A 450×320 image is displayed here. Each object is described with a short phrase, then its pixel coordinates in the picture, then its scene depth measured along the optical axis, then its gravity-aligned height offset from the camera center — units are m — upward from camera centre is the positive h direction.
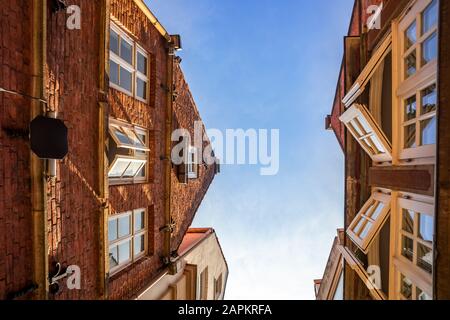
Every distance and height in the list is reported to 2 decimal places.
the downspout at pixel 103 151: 5.89 +0.08
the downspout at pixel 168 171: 9.43 -0.55
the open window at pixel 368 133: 8.34 +0.74
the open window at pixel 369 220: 8.16 -2.07
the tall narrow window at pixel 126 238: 6.87 -2.24
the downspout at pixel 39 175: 4.12 -0.31
